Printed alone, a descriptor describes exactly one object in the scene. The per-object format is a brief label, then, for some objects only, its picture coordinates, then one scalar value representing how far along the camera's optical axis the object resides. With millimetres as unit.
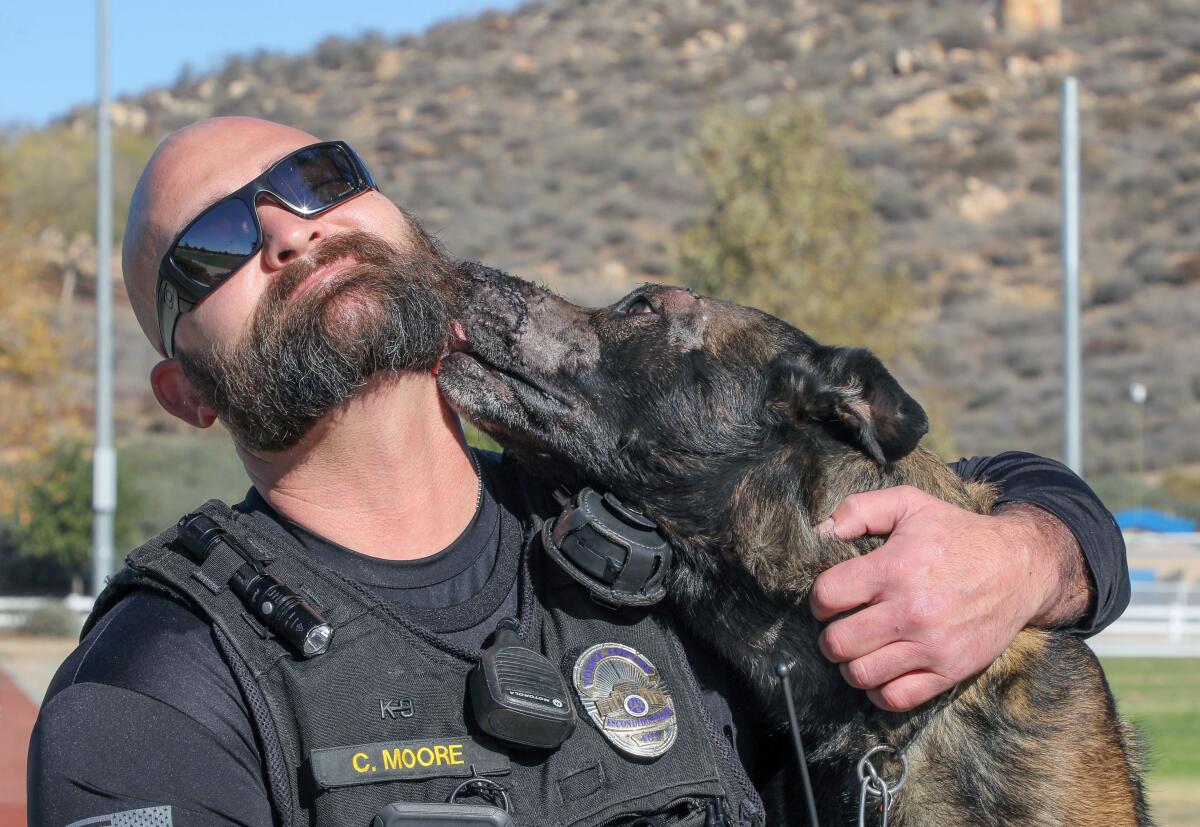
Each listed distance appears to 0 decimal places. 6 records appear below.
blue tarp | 21797
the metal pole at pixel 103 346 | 17531
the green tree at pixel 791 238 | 21891
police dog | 2979
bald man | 2334
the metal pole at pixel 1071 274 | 16219
